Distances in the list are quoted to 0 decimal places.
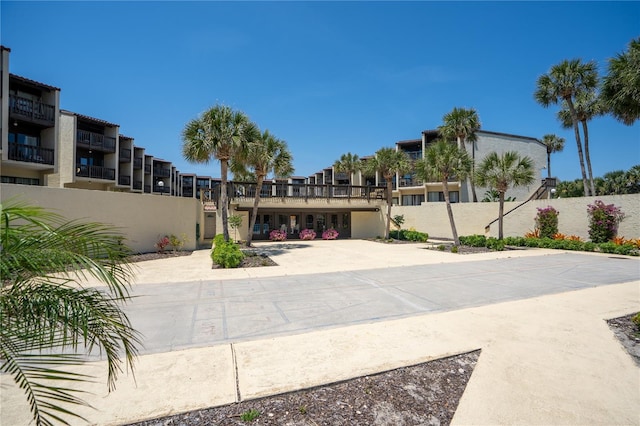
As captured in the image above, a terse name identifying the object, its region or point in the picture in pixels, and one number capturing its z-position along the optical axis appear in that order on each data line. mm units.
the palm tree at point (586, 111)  23812
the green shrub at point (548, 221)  20000
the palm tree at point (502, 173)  18125
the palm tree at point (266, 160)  16547
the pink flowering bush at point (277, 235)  24083
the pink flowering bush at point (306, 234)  24875
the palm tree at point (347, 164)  39344
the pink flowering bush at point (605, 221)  17469
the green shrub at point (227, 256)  11469
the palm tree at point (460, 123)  27484
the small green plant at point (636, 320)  5538
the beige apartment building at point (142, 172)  19297
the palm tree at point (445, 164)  18469
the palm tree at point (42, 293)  1917
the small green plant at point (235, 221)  19781
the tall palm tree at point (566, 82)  22281
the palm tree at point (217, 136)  14684
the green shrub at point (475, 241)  19250
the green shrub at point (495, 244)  17953
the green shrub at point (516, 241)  20000
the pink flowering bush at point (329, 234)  25322
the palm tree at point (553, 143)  44875
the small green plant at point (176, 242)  15770
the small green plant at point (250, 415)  3065
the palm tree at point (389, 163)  22219
